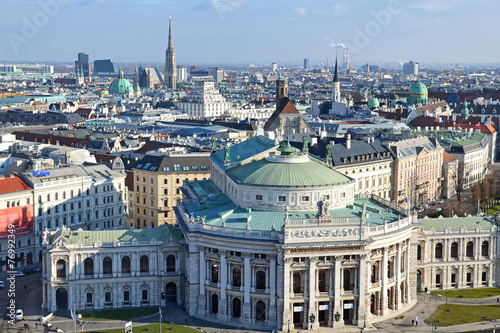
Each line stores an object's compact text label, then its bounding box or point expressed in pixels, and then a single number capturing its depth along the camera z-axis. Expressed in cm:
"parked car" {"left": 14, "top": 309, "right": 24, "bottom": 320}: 10021
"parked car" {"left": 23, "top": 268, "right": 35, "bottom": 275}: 12216
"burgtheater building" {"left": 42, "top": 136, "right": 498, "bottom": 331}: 9556
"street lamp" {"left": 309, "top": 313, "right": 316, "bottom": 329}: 9588
